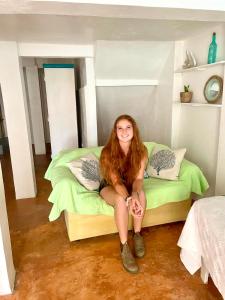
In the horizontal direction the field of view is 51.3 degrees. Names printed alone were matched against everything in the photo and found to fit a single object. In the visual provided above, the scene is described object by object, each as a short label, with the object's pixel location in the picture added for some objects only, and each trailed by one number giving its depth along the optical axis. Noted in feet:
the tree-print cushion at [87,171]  7.20
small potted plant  9.02
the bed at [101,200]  6.50
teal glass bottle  7.45
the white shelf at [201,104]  7.32
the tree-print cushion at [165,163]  7.89
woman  6.02
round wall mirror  7.43
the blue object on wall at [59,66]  13.16
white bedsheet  4.21
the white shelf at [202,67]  7.02
